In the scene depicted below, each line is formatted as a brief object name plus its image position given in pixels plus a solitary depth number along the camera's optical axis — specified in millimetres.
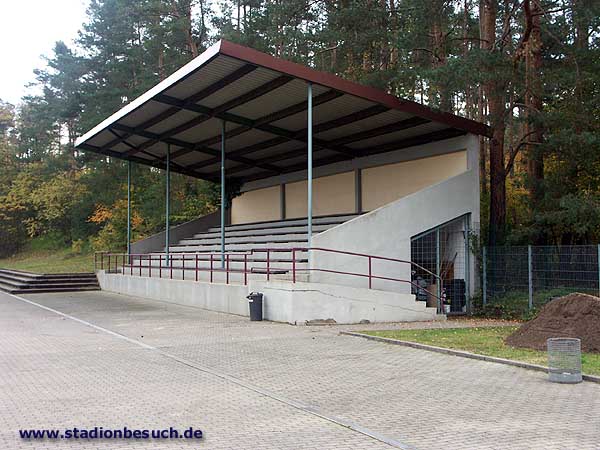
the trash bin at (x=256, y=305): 17653
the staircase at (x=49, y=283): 31250
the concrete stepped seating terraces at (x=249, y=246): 21188
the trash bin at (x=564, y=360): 9125
